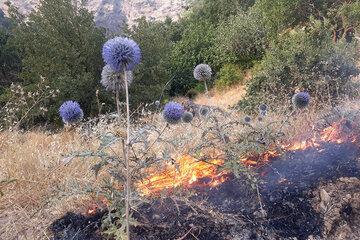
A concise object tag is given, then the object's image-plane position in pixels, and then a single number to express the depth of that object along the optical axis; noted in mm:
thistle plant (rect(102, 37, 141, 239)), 1508
